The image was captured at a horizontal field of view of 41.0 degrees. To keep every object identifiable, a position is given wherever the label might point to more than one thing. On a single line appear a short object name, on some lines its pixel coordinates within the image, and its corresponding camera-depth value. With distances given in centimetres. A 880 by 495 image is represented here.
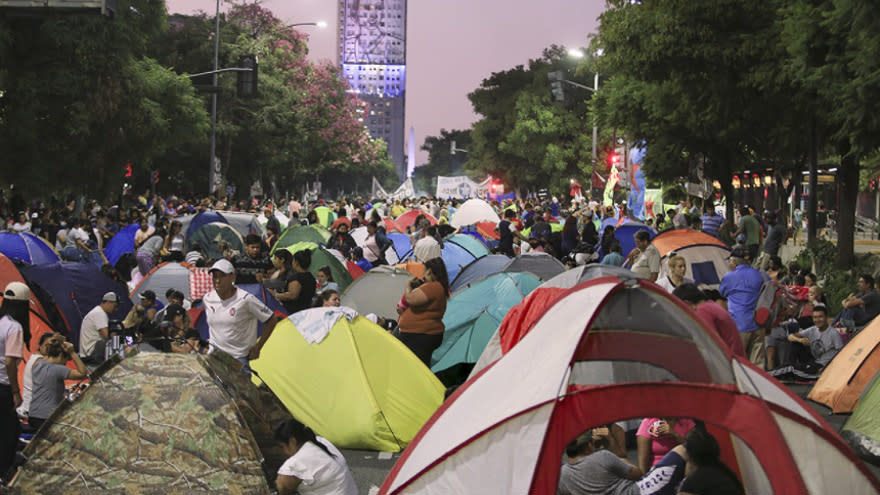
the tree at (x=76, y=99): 2448
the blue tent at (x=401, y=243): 2373
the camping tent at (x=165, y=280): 1549
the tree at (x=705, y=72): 2202
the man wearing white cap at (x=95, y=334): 1311
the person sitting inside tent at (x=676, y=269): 1198
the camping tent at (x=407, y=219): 3212
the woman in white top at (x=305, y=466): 700
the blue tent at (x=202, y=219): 2481
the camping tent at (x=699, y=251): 1895
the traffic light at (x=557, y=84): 3678
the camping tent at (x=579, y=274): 1084
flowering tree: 5350
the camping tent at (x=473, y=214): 2991
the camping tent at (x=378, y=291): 1549
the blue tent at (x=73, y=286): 1465
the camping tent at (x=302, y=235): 2323
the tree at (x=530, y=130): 7325
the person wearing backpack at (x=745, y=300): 1325
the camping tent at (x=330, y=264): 1766
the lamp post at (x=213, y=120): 3906
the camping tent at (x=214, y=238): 2342
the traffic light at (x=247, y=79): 3023
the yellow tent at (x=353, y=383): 1001
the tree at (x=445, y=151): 15762
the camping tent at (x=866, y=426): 1002
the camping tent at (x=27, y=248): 1800
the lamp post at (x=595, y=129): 4307
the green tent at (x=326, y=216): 3380
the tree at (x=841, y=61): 1501
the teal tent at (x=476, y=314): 1285
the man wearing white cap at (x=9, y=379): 804
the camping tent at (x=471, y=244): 2248
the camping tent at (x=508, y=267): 1617
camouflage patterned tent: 760
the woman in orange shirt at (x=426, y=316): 1109
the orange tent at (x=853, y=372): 1190
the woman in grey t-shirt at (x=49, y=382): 848
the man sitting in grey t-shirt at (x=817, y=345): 1360
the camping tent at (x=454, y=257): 2144
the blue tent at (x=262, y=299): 1295
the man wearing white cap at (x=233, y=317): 923
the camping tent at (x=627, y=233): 2402
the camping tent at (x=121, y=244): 2198
